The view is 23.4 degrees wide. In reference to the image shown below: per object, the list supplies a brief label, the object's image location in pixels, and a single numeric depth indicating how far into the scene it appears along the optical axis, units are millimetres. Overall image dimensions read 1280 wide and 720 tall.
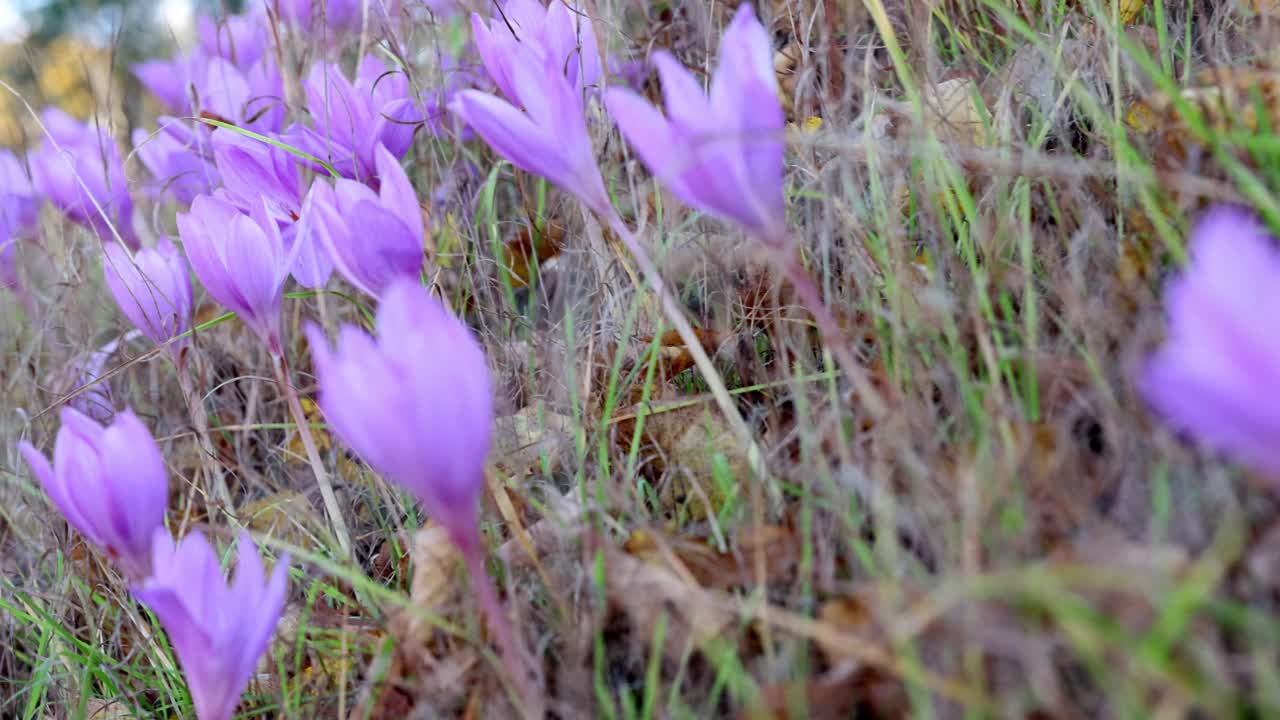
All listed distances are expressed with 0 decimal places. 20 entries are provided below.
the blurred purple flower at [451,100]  901
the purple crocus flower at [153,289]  849
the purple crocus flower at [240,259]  787
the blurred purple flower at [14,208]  1017
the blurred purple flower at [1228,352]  624
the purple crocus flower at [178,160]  955
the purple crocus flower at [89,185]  955
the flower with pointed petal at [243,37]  1165
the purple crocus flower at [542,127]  736
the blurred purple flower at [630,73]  921
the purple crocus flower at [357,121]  830
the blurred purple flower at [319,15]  1054
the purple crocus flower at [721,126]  697
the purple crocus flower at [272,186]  814
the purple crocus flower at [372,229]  767
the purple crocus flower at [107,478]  750
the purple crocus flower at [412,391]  669
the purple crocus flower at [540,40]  792
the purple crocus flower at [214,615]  715
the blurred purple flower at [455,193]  901
